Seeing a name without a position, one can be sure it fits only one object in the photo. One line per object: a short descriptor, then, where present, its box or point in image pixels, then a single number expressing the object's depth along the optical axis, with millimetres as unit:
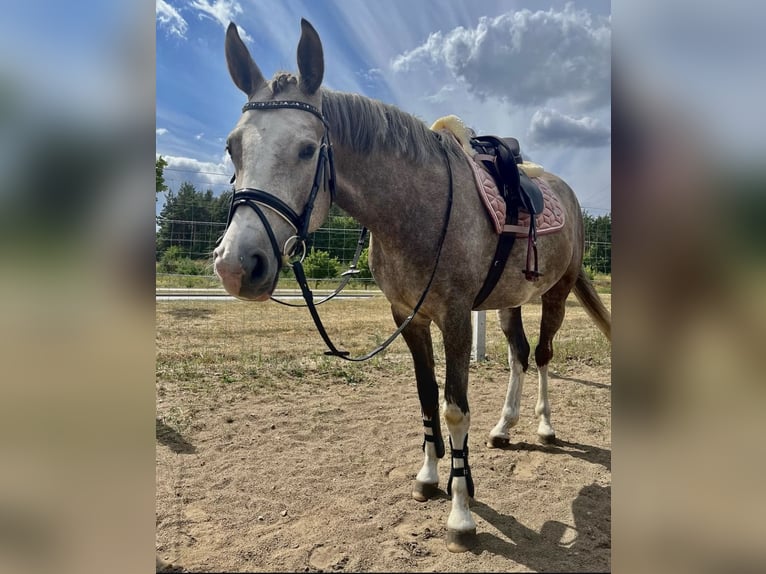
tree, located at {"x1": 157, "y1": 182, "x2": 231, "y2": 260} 6465
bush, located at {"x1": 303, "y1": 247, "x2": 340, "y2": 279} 9572
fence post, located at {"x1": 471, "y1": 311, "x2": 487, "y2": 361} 6207
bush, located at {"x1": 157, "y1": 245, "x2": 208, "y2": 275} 6654
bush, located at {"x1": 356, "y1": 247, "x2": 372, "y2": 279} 10706
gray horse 1592
